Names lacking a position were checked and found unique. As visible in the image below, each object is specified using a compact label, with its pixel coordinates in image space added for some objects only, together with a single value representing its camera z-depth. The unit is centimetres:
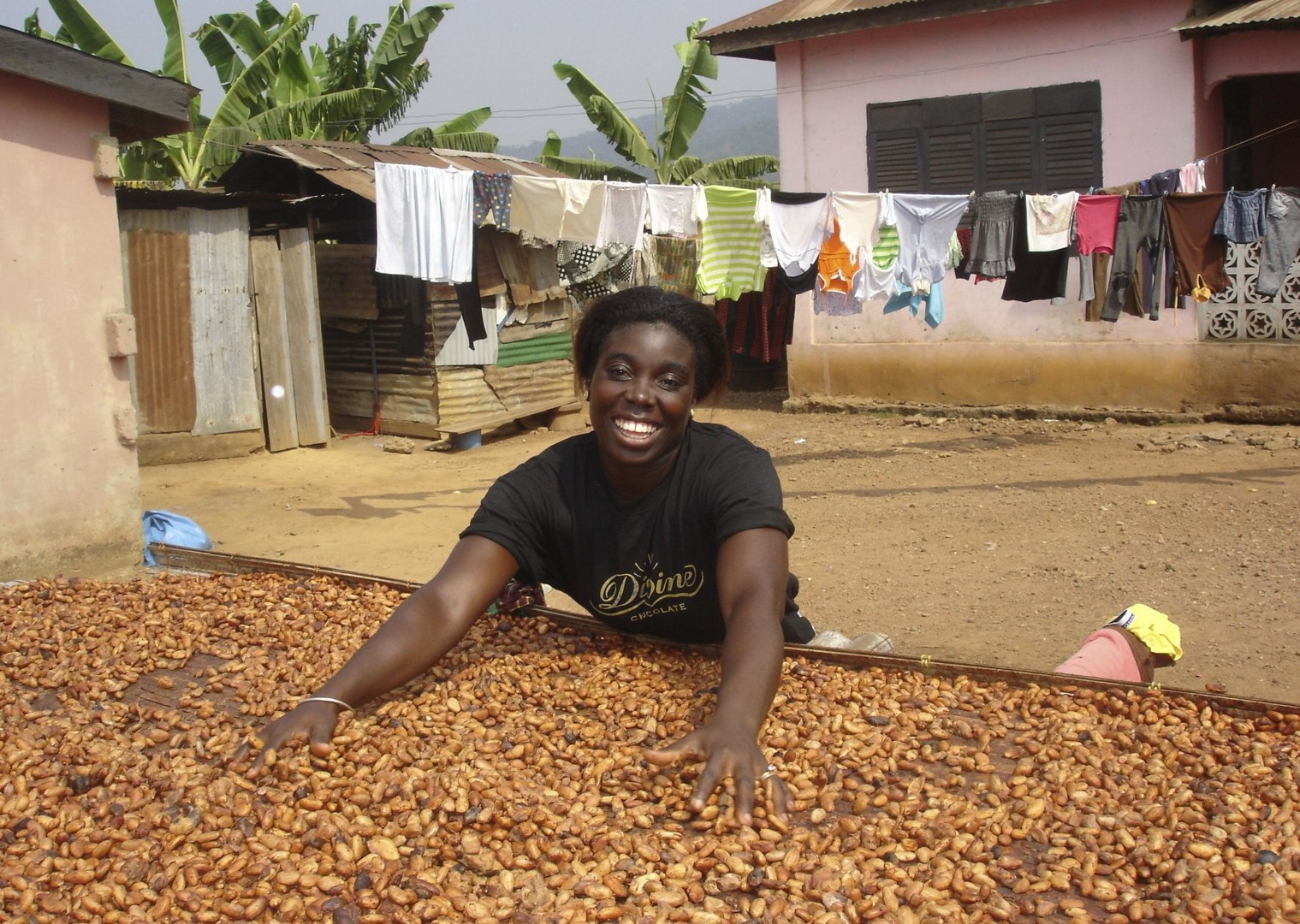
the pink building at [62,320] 532
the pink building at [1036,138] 967
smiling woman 251
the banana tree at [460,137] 1566
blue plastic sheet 619
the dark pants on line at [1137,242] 757
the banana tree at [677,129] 1493
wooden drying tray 239
